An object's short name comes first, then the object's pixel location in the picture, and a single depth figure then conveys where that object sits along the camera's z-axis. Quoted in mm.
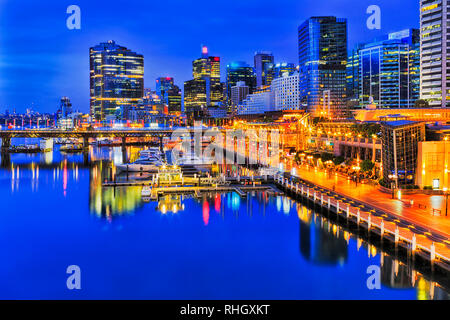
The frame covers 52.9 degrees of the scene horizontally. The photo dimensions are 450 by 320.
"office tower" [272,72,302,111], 184000
